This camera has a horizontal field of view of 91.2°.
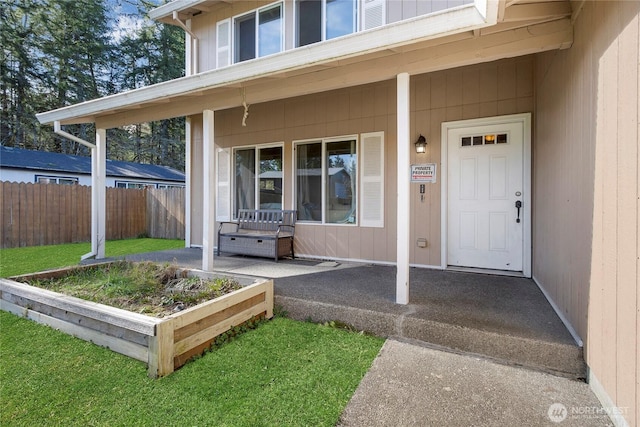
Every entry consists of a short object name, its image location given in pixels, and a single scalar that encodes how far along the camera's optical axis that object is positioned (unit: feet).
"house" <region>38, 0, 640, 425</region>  5.58
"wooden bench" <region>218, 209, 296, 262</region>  16.56
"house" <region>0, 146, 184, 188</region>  34.50
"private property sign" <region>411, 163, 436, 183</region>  14.25
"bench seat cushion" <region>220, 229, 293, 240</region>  16.66
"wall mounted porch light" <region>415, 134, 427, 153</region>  14.26
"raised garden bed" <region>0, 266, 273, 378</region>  6.97
